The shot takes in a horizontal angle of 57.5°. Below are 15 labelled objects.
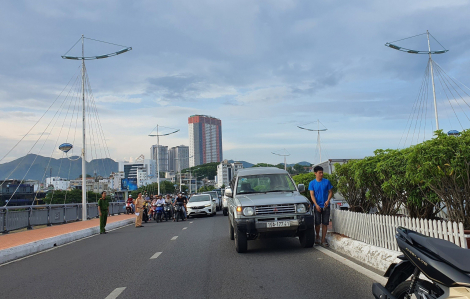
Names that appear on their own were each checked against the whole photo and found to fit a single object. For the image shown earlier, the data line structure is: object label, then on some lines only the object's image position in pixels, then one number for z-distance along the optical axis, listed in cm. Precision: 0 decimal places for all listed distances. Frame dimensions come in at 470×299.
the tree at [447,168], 764
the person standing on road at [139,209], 2253
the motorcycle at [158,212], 2766
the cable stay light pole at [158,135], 6347
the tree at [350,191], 1455
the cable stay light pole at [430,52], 3047
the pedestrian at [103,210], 1920
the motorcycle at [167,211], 2812
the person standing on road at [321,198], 1046
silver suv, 948
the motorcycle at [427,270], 335
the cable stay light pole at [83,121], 2964
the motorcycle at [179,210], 2625
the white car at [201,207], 2892
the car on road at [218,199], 3785
